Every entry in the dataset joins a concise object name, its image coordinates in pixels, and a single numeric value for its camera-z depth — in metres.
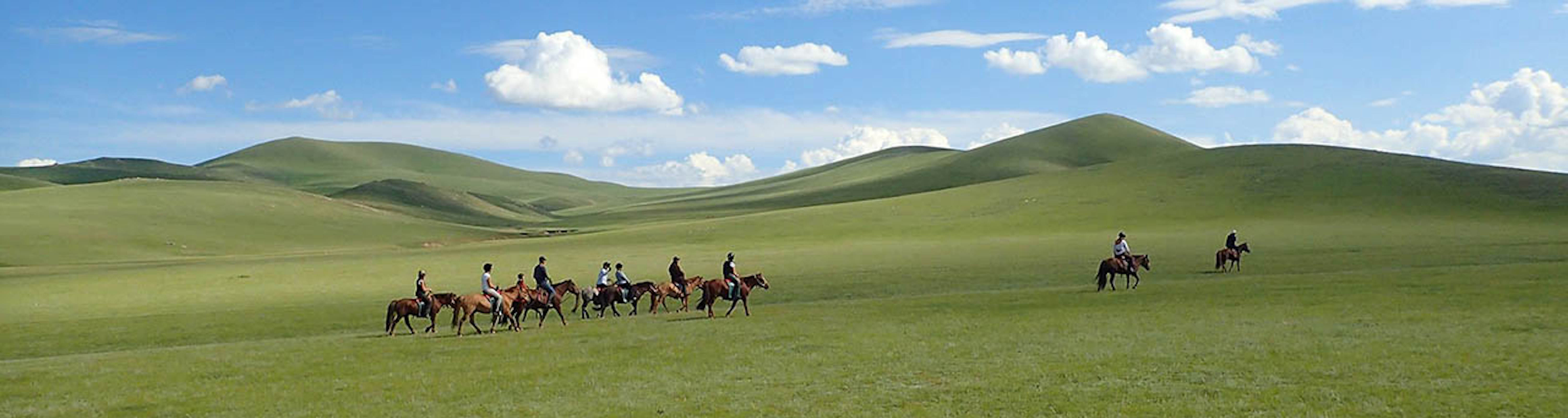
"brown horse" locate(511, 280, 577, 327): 30.58
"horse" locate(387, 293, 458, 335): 29.94
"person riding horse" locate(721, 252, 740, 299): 31.86
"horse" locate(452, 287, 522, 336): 29.33
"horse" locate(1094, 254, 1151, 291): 36.16
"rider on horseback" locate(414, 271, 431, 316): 29.83
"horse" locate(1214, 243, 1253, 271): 44.00
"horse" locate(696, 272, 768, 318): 31.97
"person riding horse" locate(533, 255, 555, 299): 31.77
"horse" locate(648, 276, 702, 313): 35.06
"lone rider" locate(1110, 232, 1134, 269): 36.75
